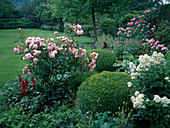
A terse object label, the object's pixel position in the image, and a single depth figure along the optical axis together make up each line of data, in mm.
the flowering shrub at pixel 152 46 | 5584
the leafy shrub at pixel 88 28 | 17875
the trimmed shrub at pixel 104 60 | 4848
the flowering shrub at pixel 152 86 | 2213
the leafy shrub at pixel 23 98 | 3036
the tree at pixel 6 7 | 17269
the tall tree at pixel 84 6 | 9555
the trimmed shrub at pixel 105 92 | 2562
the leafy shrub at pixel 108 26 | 12405
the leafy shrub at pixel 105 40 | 7373
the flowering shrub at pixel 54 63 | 2988
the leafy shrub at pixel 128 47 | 6157
